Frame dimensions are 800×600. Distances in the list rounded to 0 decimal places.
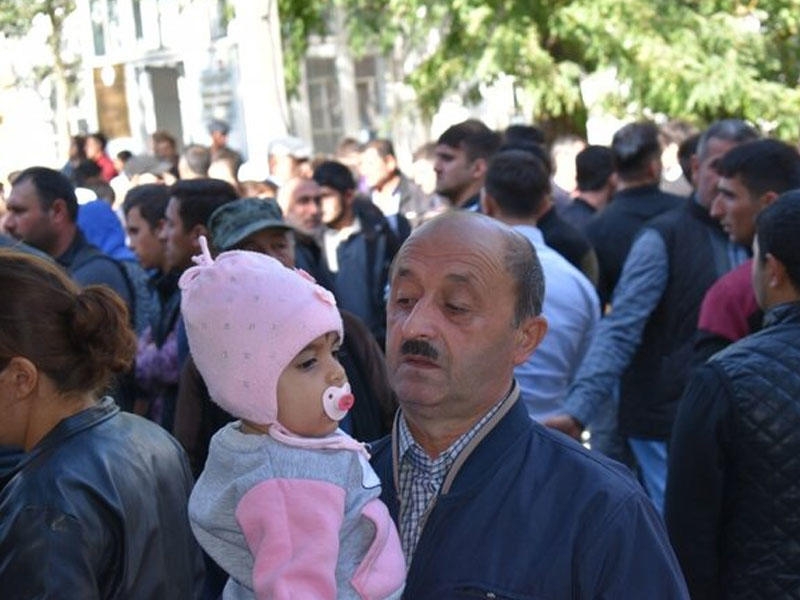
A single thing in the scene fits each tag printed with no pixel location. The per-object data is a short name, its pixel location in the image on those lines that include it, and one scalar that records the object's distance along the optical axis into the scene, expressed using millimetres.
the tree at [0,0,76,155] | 25438
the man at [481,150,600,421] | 6598
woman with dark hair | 3312
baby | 3164
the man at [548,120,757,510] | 7367
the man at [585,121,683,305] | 9133
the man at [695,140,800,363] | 5922
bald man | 3104
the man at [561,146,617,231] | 11461
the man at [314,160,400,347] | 10023
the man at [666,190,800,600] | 4473
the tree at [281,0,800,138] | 20250
